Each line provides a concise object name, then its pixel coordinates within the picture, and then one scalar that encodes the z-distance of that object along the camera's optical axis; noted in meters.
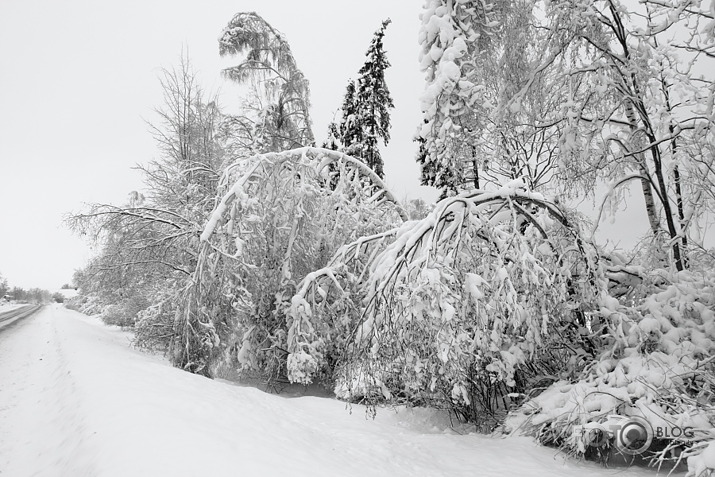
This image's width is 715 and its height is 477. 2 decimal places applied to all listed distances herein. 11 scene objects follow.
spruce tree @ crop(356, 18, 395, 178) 17.81
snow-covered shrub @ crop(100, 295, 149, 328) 17.20
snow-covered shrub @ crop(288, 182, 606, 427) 5.27
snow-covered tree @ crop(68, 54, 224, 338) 12.56
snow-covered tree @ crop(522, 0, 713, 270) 4.96
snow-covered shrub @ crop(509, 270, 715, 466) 4.65
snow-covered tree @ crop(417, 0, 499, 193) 5.71
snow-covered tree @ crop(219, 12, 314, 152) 12.79
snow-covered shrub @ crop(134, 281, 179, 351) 13.09
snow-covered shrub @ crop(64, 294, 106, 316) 42.84
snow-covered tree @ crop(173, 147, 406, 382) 8.19
